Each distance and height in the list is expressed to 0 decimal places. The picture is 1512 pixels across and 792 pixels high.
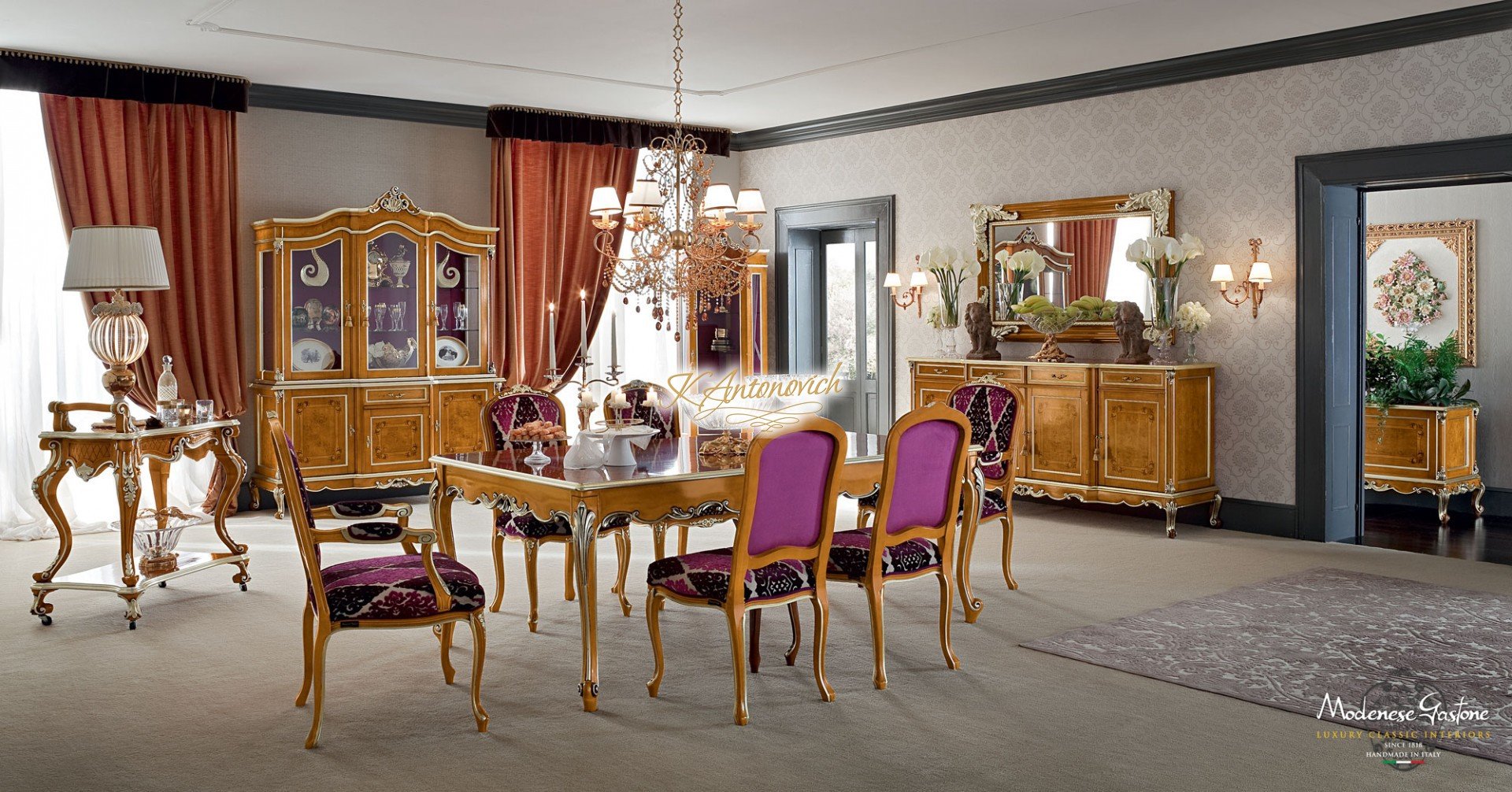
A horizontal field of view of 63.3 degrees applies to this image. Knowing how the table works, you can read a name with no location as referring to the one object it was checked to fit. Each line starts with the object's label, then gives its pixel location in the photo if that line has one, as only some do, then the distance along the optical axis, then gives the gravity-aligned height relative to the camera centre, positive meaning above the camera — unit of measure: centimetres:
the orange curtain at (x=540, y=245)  869 +94
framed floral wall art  815 +58
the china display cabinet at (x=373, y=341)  751 +23
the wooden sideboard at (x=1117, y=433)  688 -37
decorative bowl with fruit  759 +33
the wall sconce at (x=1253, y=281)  678 +49
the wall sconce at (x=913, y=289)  869 +60
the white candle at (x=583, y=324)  898 +37
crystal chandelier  492 +58
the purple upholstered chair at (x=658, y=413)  544 -19
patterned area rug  375 -103
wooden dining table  390 -39
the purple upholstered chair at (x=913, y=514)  409 -50
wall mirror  743 +82
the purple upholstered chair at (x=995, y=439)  552 -32
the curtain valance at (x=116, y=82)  679 +172
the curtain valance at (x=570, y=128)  862 +180
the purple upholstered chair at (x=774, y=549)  376 -56
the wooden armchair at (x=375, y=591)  360 -64
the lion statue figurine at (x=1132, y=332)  718 +22
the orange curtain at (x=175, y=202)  703 +105
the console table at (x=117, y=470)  518 -39
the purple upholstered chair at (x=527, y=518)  480 -57
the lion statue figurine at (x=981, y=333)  807 +25
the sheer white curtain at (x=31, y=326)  698 +31
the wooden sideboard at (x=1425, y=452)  753 -53
